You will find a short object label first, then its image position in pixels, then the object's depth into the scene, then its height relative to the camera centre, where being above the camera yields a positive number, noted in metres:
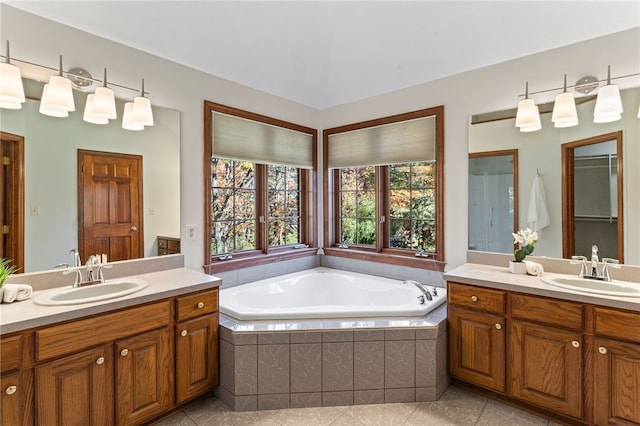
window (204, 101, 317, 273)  2.89 +0.27
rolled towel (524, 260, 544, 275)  2.27 -0.40
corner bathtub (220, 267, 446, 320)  2.24 -0.71
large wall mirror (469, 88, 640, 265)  2.10 +0.39
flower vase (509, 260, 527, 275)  2.32 -0.40
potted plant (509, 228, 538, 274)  2.33 -0.27
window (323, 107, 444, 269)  3.01 +0.26
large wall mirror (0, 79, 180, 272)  1.88 +0.31
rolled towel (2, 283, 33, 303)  1.64 -0.41
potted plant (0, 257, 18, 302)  1.68 -0.30
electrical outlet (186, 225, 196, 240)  2.66 -0.15
